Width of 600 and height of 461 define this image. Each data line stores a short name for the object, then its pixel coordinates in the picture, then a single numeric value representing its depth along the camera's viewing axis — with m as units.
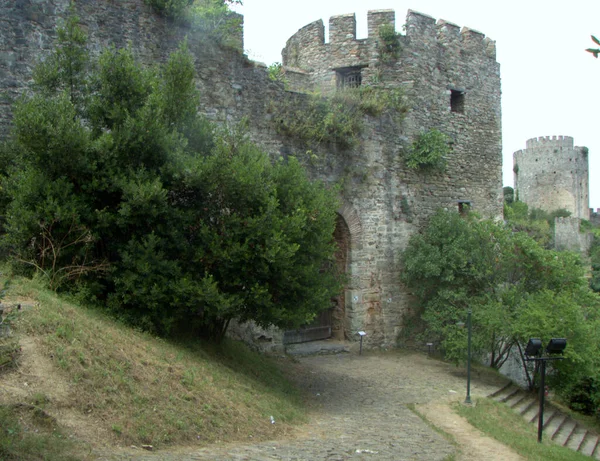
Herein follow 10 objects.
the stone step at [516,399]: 11.85
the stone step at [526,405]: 11.67
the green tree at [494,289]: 12.40
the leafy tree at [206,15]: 11.38
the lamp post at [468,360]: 10.70
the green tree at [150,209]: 8.07
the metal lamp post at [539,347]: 9.12
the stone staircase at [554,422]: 11.23
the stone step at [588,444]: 11.20
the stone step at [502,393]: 11.79
